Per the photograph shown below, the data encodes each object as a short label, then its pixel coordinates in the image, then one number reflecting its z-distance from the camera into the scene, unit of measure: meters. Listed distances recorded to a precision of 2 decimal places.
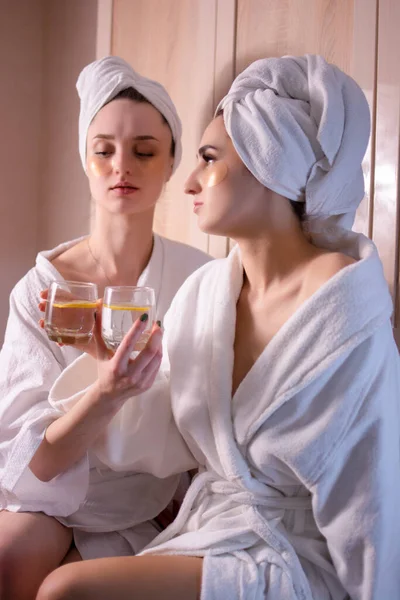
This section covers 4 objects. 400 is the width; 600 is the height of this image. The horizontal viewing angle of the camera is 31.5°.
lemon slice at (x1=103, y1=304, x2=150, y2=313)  1.23
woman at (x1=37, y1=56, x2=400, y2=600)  1.16
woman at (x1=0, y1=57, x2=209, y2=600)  1.42
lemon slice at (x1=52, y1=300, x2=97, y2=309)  1.26
